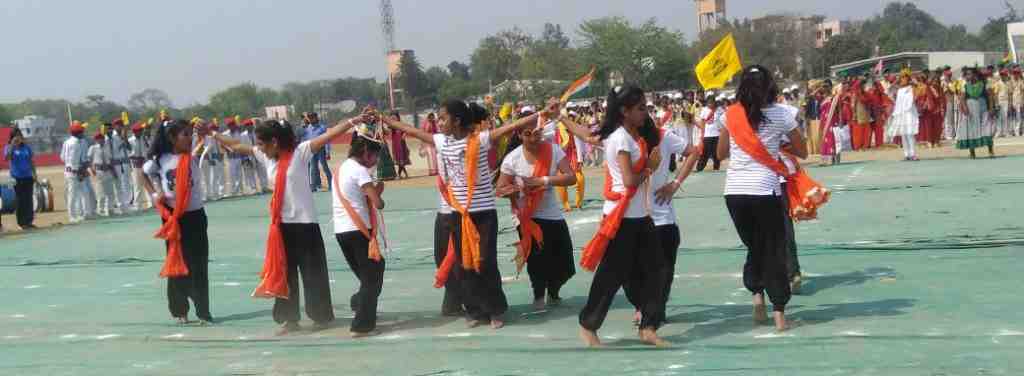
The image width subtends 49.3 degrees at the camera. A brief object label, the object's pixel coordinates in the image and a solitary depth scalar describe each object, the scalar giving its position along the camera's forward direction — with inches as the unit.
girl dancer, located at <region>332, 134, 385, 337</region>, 301.1
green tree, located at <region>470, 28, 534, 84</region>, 3324.3
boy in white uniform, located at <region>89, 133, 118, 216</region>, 777.6
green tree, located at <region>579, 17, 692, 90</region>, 2918.3
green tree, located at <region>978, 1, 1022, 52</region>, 3420.0
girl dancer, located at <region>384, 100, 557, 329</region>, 299.7
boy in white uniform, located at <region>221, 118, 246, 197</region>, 928.9
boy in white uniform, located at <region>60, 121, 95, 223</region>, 743.7
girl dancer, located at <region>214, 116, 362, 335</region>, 309.1
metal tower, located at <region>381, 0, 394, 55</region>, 2098.5
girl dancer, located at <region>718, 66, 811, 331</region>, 274.7
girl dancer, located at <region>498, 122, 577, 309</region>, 325.7
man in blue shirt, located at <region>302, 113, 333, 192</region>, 904.9
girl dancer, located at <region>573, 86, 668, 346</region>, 263.3
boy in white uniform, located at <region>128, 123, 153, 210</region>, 803.4
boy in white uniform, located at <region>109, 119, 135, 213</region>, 798.2
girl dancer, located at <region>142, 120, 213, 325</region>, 333.1
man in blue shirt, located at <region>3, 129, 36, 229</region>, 696.4
